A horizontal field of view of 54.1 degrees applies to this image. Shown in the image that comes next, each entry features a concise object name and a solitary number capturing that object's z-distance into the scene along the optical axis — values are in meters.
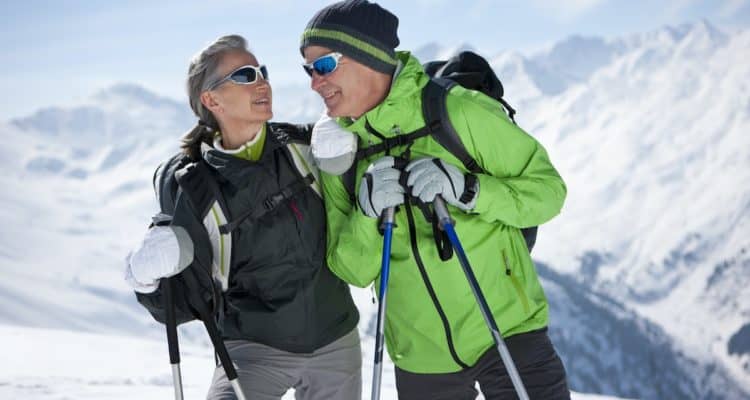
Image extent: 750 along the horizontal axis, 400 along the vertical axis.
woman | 4.37
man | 3.98
